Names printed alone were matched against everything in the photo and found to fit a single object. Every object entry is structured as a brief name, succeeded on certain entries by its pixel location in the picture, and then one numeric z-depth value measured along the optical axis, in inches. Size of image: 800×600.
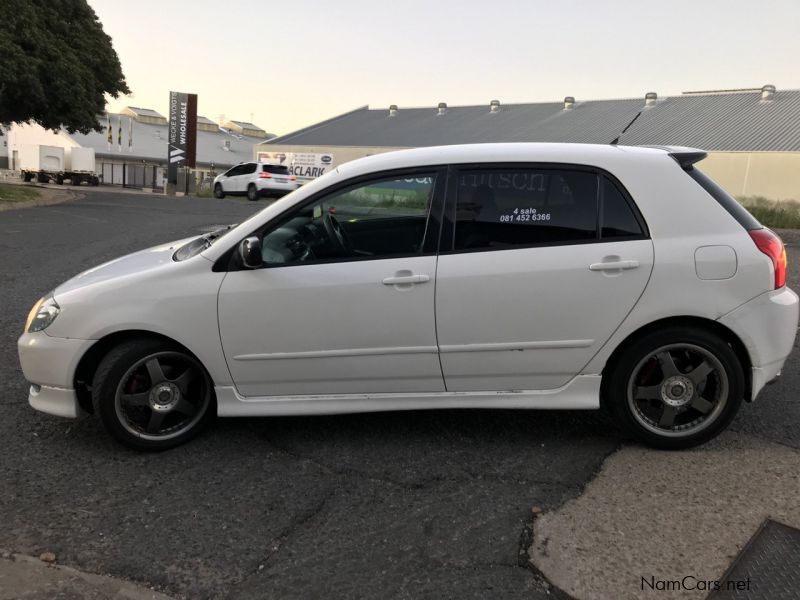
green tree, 839.3
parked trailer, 1784.0
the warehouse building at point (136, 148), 2186.3
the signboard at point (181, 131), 1405.0
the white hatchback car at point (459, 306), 131.5
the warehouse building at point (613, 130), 1181.1
